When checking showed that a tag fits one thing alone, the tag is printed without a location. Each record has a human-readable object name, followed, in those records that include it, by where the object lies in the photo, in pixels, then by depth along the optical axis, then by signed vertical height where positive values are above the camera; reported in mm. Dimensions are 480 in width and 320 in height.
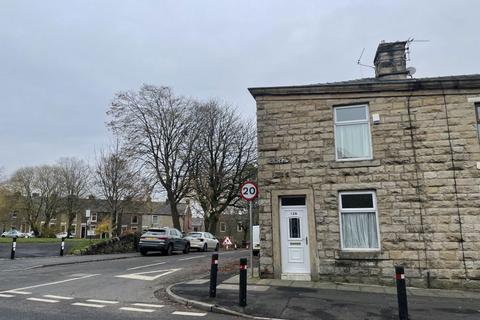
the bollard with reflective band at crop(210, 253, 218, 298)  8672 -1221
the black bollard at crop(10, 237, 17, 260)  18273 -1124
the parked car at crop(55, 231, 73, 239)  64731 -1059
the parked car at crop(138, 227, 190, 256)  21656 -798
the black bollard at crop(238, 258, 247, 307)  7977 -1267
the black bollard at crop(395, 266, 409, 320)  7016 -1333
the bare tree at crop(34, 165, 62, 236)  64375 +6908
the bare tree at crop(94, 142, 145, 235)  34406 +4263
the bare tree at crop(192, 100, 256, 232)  35125 +6245
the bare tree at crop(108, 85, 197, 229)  33188 +8018
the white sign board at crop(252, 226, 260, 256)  19422 -625
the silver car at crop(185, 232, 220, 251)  27844 -1053
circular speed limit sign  11648 +1050
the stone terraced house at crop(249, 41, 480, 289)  10953 +1310
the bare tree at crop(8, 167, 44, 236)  63753 +6126
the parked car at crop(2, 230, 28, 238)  59341 -883
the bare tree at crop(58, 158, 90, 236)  63781 +7066
